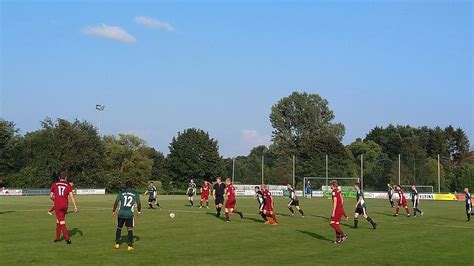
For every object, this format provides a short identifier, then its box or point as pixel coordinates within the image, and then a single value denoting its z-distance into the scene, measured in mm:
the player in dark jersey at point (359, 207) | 25117
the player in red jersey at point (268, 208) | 26312
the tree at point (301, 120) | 112938
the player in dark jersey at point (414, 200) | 33844
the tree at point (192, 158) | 89038
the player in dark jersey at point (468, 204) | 30405
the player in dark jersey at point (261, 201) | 27328
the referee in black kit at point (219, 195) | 30536
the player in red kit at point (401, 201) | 33541
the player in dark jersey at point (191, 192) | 41159
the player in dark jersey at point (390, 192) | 42397
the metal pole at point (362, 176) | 75775
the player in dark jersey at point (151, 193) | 37094
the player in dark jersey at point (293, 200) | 32169
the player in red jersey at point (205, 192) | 39562
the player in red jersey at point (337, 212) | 19125
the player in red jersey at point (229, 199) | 27580
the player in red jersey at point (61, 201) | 17634
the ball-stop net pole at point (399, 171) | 73625
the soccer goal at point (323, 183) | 75238
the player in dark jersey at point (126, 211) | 16909
